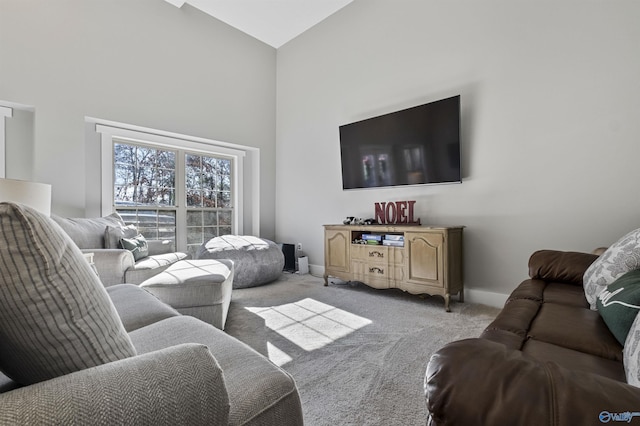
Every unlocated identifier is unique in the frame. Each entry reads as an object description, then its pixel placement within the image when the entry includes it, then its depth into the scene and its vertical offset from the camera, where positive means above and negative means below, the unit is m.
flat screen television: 2.91 +0.74
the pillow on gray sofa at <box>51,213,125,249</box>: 2.52 -0.11
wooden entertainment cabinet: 2.67 -0.44
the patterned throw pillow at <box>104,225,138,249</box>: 2.68 -0.17
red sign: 3.14 +0.02
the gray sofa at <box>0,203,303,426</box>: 0.48 -0.28
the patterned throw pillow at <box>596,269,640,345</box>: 0.92 -0.30
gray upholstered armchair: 2.32 -0.29
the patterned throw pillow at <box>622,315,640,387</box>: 0.65 -0.34
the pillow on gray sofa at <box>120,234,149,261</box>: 2.71 -0.27
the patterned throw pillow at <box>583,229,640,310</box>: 1.27 -0.23
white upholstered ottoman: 2.01 -0.52
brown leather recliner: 0.42 -0.27
